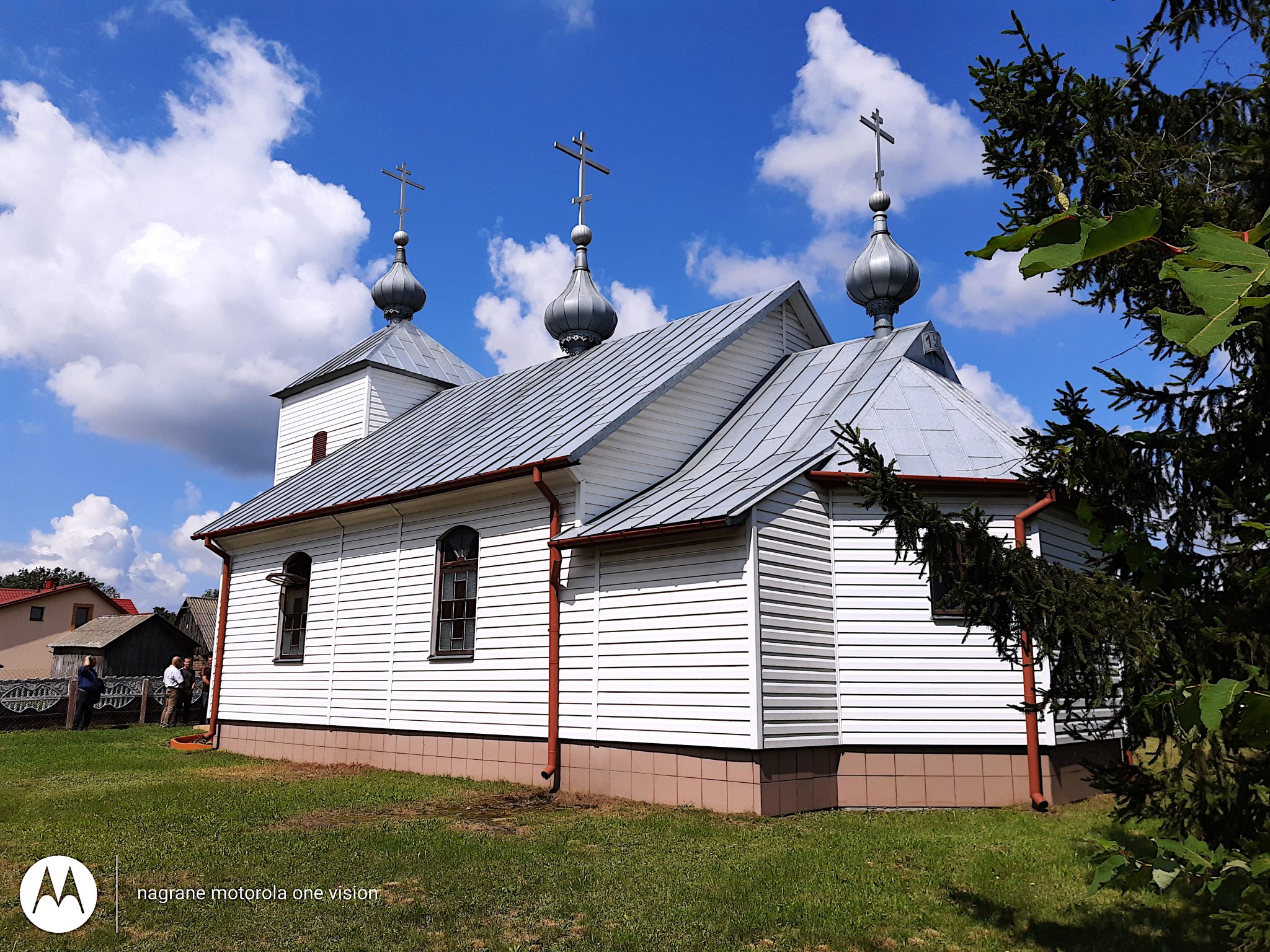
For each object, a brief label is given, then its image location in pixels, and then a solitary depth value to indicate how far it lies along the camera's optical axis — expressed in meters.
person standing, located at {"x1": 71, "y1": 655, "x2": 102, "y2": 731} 21.16
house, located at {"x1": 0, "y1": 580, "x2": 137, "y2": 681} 44.72
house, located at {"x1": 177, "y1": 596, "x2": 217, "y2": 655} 40.56
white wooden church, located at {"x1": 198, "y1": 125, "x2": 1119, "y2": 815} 10.14
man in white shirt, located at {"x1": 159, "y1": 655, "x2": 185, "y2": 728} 21.44
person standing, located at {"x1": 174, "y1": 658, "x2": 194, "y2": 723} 21.75
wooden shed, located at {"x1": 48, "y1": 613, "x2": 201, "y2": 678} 31.53
